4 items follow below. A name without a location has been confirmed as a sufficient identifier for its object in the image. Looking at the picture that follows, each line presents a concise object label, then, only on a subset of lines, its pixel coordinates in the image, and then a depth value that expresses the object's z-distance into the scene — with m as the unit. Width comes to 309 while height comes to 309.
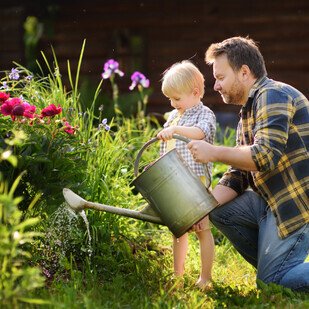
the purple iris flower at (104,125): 4.38
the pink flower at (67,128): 3.87
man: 3.65
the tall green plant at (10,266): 2.73
